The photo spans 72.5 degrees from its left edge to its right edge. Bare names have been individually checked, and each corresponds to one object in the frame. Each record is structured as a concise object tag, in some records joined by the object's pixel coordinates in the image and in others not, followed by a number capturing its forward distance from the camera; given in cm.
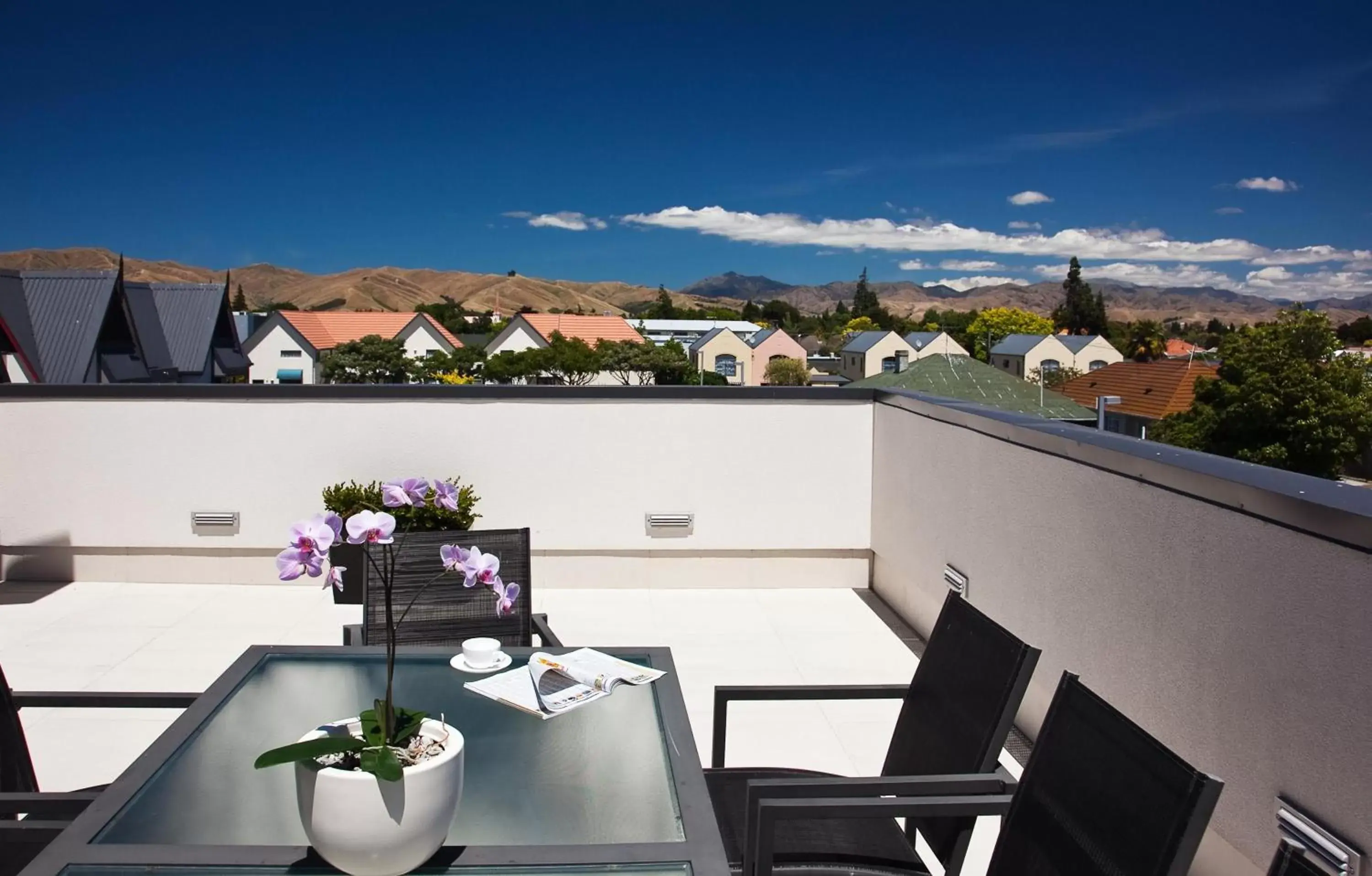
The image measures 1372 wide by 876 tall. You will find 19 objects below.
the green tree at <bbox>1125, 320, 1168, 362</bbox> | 8812
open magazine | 192
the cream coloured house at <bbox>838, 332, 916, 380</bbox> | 7656
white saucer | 208
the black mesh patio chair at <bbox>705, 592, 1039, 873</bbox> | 177
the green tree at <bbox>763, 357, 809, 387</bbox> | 6888
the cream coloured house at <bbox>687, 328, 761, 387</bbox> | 6975
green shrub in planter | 463
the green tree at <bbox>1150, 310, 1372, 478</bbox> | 3753
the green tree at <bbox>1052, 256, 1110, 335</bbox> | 10800
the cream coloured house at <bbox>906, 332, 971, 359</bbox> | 8088
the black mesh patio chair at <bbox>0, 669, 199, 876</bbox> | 149
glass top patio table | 133
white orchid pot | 122
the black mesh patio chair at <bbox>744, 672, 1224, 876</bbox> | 120
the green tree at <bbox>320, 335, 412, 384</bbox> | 5488
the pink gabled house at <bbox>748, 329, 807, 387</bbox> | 7262
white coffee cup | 209
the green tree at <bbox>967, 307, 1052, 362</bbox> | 9950
